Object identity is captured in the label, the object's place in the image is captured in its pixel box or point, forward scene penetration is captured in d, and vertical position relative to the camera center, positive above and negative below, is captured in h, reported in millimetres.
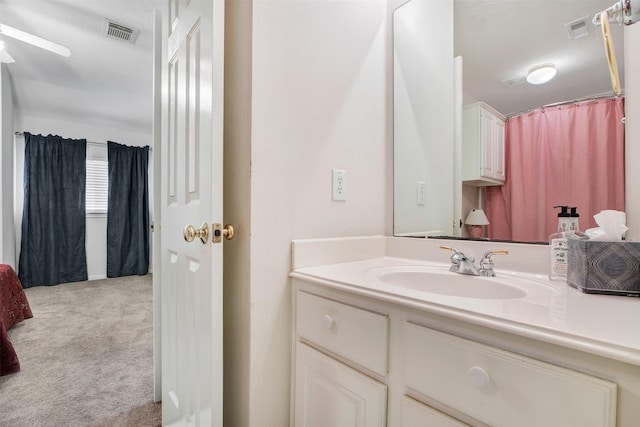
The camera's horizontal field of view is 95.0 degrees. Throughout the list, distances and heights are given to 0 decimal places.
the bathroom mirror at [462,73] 975 +553
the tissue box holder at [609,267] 688 -127
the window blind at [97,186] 4508 +400
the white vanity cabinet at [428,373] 466 -322
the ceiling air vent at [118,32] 2334 +1494
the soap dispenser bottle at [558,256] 861 -123
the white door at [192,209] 830 +10
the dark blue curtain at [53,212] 3932 -5
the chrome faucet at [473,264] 978 -174
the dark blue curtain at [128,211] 4625 +15
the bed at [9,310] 1809 -821
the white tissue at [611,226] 733 -29
